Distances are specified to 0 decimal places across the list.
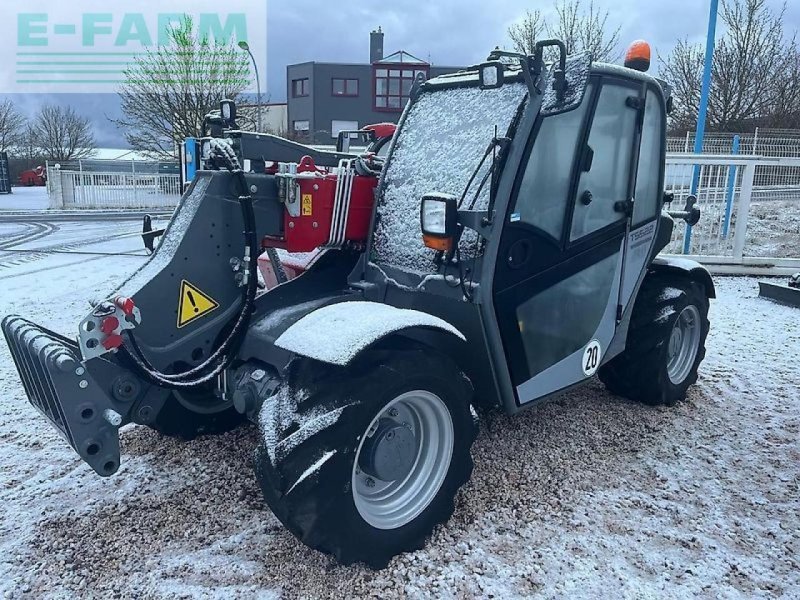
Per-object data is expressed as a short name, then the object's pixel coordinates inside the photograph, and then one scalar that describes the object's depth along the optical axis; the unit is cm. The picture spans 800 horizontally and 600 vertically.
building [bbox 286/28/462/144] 4156
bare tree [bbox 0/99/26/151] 4138
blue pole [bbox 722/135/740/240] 1086
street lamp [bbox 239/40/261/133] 2285
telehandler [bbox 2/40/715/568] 281
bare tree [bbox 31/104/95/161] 4375
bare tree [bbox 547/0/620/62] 2438
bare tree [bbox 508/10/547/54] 2531
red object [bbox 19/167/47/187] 3875
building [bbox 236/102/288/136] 4638
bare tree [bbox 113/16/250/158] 2600
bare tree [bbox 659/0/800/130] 2275
